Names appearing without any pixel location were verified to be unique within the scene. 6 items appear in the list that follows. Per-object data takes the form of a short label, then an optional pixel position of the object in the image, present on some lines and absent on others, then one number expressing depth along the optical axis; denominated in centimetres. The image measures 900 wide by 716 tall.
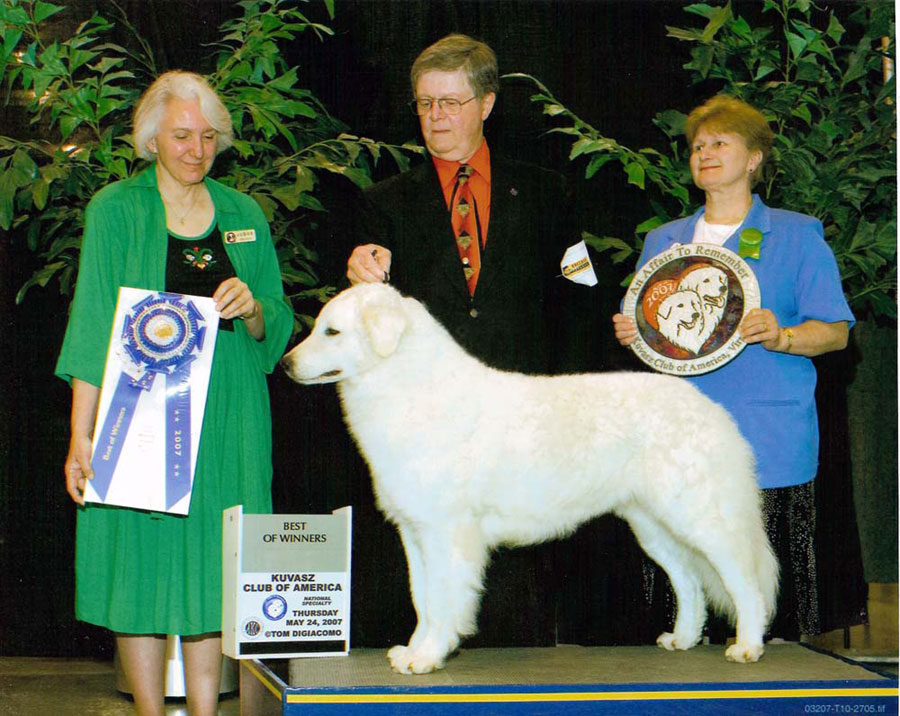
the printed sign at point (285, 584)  288
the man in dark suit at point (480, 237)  319
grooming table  264
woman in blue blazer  310
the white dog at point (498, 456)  285
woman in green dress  290
